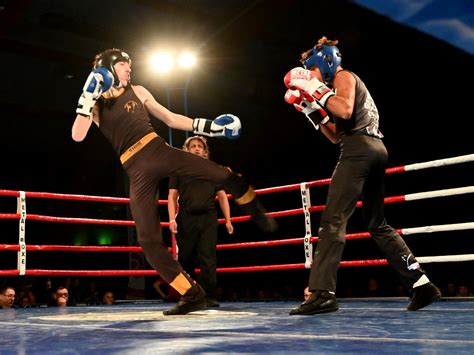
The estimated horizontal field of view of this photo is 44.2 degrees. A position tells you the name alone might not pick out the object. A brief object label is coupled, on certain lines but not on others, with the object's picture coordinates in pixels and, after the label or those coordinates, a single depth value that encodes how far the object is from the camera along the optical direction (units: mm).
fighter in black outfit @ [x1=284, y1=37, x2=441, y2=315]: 2824
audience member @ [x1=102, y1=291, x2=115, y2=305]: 7594
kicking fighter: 2812
